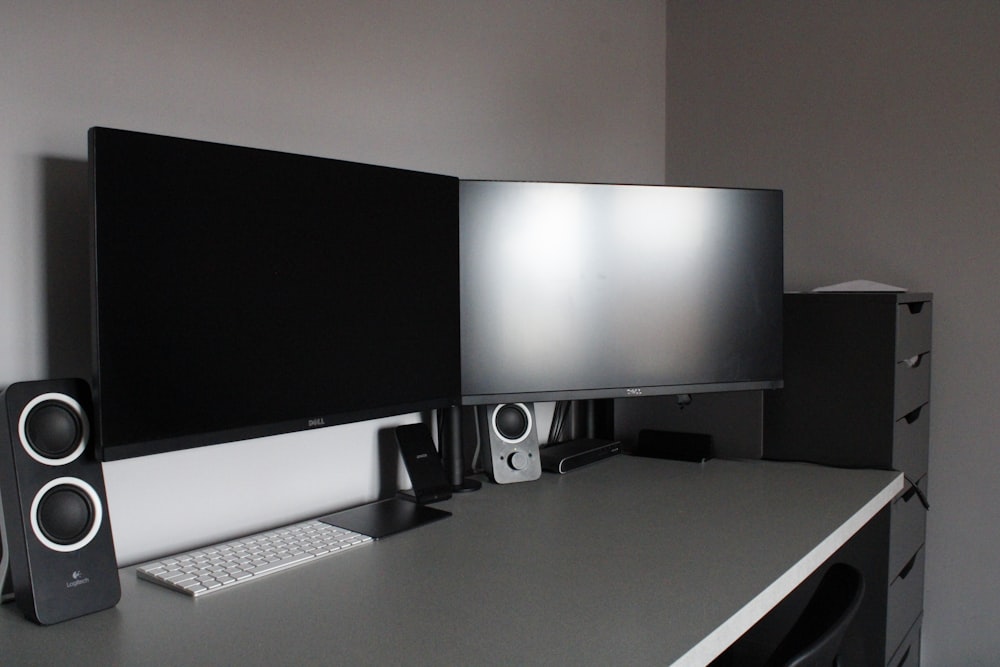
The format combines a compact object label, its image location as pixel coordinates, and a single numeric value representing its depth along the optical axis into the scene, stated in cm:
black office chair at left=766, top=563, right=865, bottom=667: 88
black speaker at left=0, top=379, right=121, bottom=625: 90
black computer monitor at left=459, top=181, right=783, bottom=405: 148
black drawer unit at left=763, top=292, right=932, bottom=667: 171
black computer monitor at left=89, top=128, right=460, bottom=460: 96
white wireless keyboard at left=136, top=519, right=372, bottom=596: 103
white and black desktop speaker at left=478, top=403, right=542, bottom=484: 157
